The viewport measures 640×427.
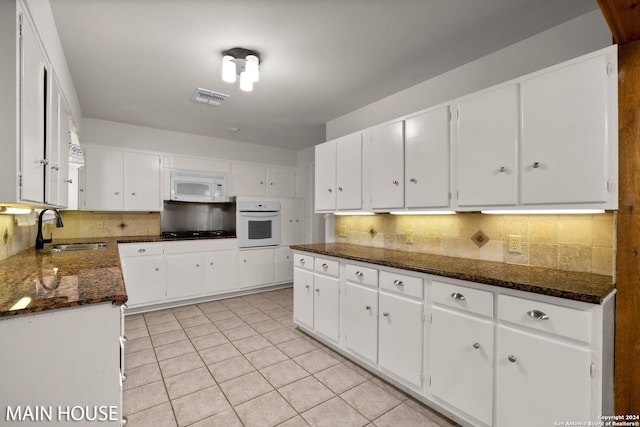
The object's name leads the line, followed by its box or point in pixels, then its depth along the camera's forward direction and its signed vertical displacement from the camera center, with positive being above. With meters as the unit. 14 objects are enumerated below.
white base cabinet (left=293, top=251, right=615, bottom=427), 1.29 -0.72
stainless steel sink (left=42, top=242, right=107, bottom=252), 3.02 -0.35
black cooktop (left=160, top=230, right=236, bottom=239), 4.29 -0.30
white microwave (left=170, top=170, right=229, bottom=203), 4.26 +0.42
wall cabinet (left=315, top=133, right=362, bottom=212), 2.91 +0.45
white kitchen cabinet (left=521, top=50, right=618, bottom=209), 1.45 +0.45
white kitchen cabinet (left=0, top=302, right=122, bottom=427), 1.03 -0.56
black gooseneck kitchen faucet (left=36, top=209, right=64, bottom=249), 2.71 -0.23
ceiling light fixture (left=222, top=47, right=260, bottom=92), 2.22 +1.17
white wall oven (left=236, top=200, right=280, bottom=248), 4.57 -0.13
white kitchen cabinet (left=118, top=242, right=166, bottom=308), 3.68 -0.75
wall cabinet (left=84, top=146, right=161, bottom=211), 3.71 +0.46
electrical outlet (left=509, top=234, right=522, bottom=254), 2.00 -0.18
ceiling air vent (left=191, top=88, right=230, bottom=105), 2.97 +1.26
